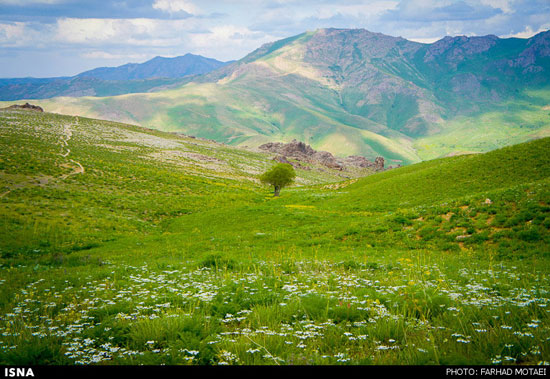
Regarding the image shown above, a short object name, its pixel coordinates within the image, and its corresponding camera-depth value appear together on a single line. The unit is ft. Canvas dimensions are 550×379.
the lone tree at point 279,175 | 249.34
